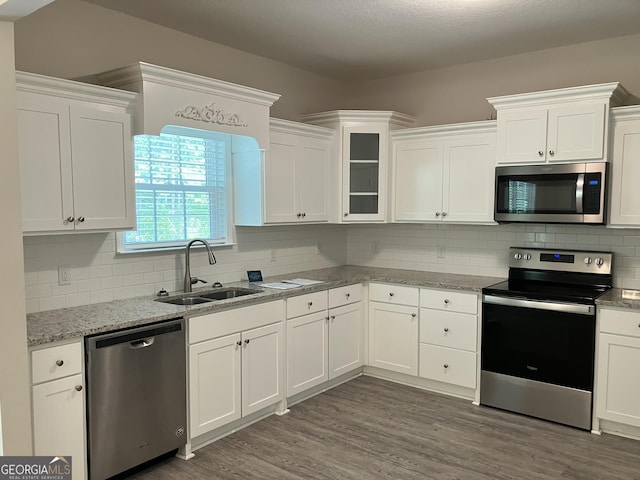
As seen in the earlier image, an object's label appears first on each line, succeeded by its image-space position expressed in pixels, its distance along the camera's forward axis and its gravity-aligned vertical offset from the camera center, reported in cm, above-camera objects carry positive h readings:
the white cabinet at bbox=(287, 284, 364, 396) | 381 -99
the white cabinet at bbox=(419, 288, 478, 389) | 396 -98
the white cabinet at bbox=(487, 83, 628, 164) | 347 +63
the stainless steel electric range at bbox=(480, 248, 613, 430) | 346 -87
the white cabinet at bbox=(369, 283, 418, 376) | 424 -98
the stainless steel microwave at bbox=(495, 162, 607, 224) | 351 +14
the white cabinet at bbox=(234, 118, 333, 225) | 392 +27
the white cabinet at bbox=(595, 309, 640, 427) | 328 -100
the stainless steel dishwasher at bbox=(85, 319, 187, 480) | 261 -100
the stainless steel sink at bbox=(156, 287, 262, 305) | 350 -60
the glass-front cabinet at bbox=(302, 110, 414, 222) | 446 +43
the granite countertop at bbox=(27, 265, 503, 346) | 255 -58
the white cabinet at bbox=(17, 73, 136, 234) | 254 +29
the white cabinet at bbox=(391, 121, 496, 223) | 407 +32
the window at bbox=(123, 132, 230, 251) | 346 +16
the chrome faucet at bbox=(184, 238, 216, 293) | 355 -40
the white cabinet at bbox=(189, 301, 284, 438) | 310 -99
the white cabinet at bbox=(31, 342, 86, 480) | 238 -92
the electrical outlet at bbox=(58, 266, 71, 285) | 299 -38
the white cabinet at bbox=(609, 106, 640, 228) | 344 +31
